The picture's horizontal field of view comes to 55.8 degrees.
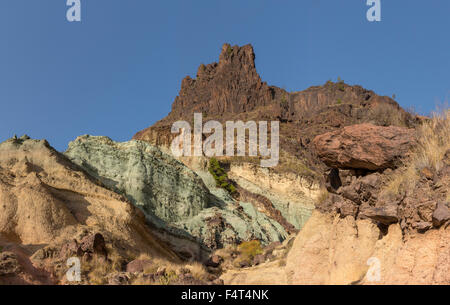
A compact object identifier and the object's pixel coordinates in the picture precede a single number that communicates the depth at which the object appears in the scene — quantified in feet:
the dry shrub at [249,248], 60.65
